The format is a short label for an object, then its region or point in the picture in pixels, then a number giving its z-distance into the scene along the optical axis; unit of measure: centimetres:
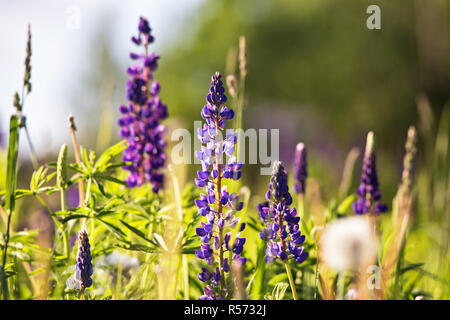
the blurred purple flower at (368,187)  181
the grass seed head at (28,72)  166
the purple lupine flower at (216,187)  159
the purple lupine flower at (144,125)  184
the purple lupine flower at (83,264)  160
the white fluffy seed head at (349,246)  151
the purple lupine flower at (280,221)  160
